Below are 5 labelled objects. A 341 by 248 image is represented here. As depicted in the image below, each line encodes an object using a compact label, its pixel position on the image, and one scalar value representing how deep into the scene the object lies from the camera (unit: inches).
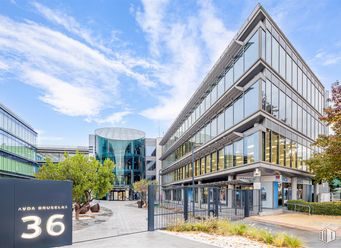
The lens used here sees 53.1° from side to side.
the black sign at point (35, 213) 253.3
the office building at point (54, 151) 3782.5
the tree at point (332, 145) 967.0
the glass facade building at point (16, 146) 2252.7
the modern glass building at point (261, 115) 1230.3
